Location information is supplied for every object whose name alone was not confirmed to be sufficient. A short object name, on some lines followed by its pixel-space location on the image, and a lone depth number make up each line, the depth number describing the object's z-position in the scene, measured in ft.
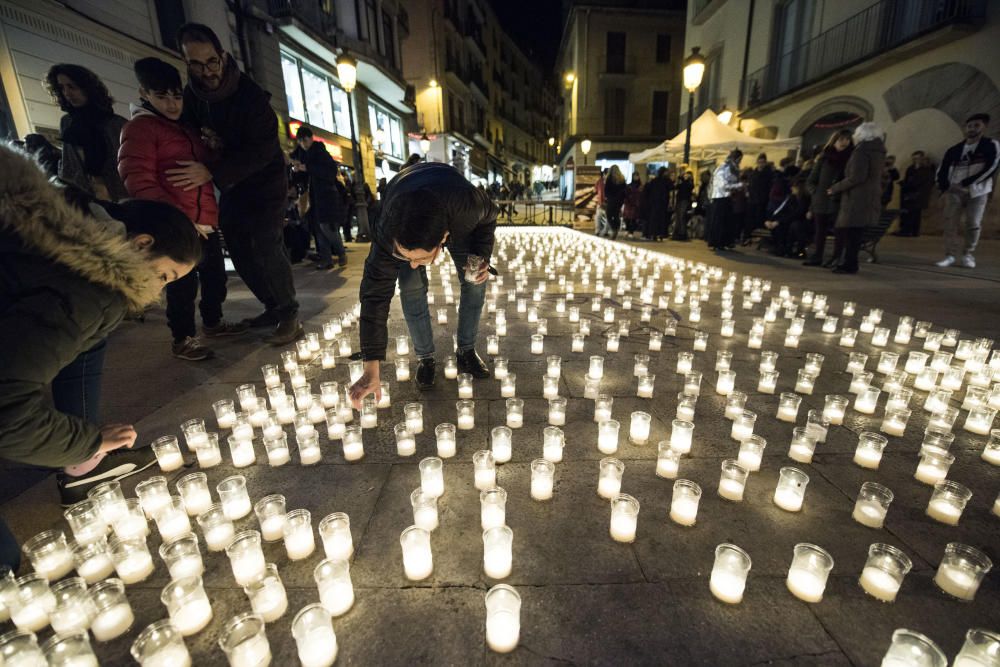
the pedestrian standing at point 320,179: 28.12
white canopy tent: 46.73
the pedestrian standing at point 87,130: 13.99
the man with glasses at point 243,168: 12.10
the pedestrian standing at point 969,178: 24.43
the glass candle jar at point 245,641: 4.51
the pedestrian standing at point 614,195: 50.24
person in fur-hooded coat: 4.90
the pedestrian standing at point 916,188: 43.98
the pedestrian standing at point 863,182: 23.84
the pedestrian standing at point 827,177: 25.89
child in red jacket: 11.54
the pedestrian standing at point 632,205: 55.42
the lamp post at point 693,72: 38.34
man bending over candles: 7.91
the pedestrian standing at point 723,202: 36.86
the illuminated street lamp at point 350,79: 37.86
